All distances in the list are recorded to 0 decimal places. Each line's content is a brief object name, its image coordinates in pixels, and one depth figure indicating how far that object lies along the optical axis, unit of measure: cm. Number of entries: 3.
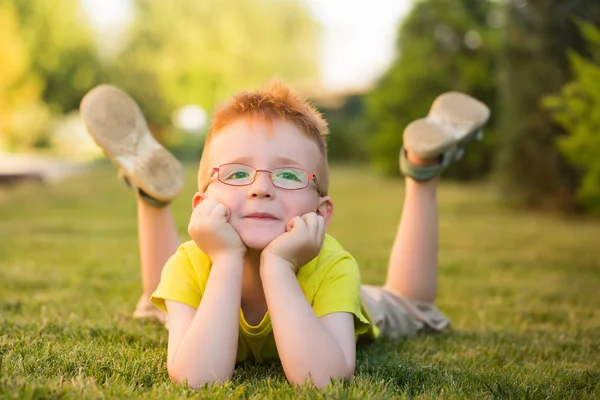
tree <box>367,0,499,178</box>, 1614
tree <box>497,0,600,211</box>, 837
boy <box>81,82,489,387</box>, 186
